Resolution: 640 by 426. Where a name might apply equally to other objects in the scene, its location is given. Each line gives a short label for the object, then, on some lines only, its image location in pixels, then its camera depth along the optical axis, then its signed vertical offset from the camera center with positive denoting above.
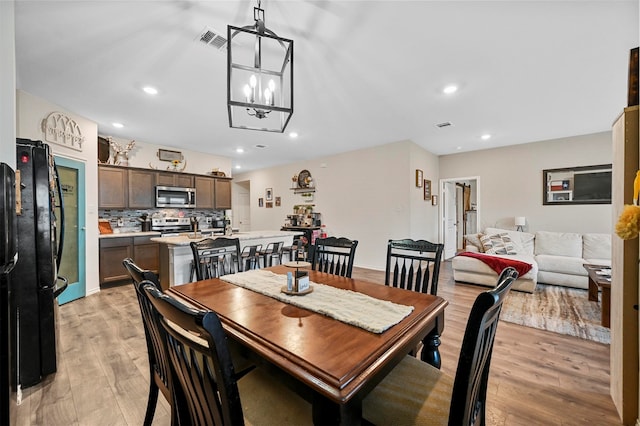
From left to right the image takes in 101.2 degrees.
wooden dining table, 0.77 -0.49
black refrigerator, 1.82 -0.43
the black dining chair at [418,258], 1.77 -0.35
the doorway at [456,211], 6.33 -0.04
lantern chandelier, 1.63 +1.32
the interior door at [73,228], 3.46 -0.23
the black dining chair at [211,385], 0.66 -0.51
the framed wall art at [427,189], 5.67 +0.45
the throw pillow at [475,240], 4.97 -0.60
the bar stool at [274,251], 3.03 -0.48
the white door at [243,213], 9.02 -0.08
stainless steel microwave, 4.95 +0.28
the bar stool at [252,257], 2.61 -0.50
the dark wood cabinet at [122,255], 4.09 -0.71
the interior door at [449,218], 6.39 -0.21
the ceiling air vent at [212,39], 1.98 +1.35
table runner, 1.13 -0.48
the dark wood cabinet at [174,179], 5.00 +0.63
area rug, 2.62 -1.20
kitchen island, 3.00 -0.57
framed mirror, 4.64 +0.44
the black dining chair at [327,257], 2.17 -0.42
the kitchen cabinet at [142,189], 4.65 +0.41
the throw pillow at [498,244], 4.62 -0.62
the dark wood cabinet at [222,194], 5.82 +0.38
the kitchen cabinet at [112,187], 4.28 +0.40
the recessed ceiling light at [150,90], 2.85 +1.33
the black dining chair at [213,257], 2.10 -0.39
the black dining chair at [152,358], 1.08 -0.70
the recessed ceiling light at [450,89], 2.85 +1.34
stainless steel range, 4.93 -0.27
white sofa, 3.91 -0.79
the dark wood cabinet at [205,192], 5.53 +0.41
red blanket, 3.75 -0.79
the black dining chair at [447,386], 0.74 -0.73
